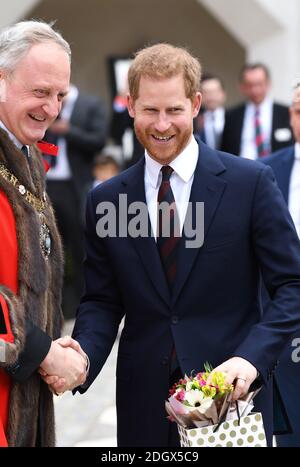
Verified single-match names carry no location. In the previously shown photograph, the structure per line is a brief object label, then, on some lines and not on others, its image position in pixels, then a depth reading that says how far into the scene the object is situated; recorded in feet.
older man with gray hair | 20.66
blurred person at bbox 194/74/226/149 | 61.36
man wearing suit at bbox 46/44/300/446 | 22.00
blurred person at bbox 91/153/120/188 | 63.51
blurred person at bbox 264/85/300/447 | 26.66
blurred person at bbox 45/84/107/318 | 59.62
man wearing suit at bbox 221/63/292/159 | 56.44
